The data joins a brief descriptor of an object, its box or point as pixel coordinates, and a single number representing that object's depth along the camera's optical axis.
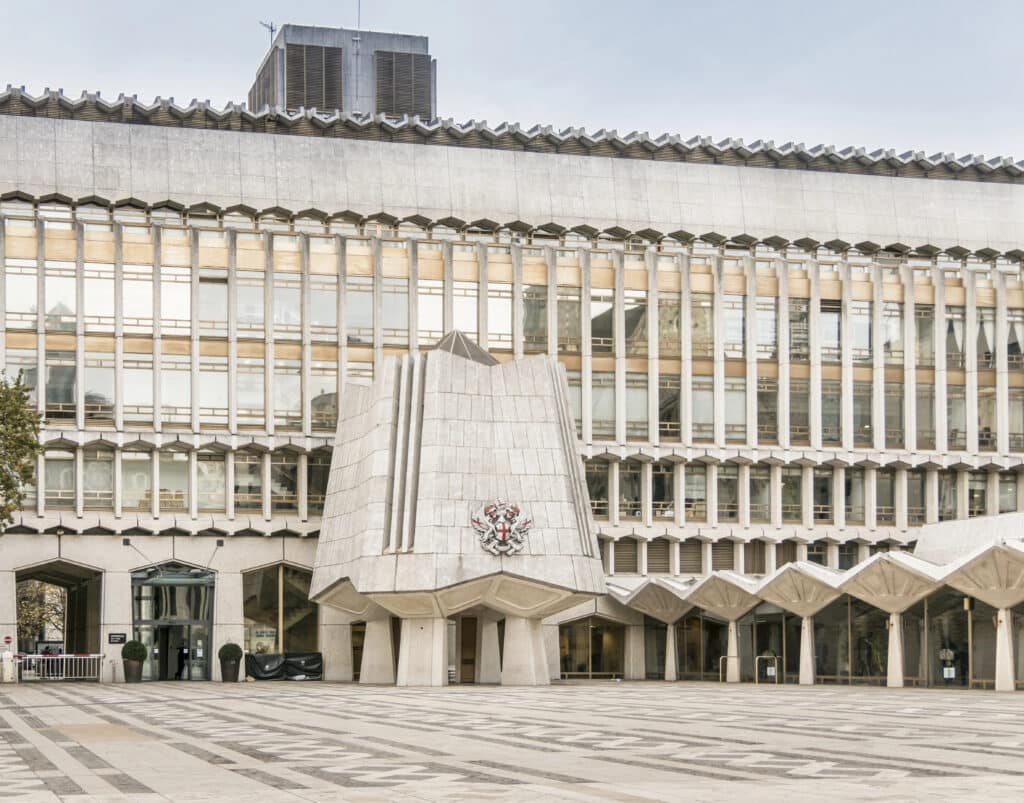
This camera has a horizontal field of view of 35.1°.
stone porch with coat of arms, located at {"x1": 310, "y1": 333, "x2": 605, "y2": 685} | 57.44
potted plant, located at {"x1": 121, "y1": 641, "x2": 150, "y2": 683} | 66.12
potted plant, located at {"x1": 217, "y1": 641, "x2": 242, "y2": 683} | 67.62
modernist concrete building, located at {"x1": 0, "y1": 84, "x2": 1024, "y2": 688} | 68.75
